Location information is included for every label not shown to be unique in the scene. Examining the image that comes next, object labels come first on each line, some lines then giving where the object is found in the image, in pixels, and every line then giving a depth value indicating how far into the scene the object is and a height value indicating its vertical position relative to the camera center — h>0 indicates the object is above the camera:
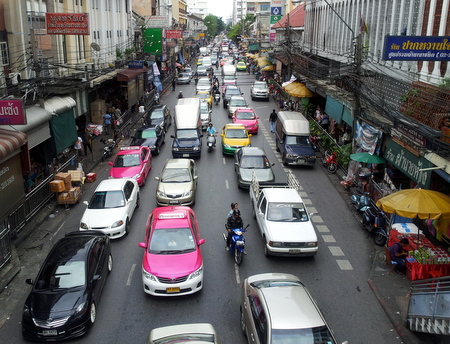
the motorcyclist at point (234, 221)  14.52 -5.68
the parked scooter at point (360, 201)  17.62 -6.17
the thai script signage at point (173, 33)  47.88 +0.71
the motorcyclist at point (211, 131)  28.02 -5.54
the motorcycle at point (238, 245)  13.72 -6.11
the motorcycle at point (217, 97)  45.28 -5.54
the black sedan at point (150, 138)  26.14 -5.69
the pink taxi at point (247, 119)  31.55 -5.42
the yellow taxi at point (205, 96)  40.98 -5.03
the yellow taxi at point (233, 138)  25.94 -5.59
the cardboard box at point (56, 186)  18.61 -5.93
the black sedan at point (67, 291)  10.09 -5.92
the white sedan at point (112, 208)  15.31 -5.91
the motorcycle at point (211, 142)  27.17 -5.98
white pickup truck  13.75 -5.74
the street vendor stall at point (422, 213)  12.36 -4.60
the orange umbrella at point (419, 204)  12.32 -4.40
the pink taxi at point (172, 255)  11.66 -5.74
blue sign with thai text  12.80 -0.14
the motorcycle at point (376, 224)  15.48 -6.28
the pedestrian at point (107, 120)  30.62 -5.42
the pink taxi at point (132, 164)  20.67 -5.81
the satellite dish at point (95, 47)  28.13 -0.50
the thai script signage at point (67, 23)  19.52 +0.64
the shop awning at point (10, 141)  13.78 -3.25
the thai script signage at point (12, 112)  14.17 -2.27
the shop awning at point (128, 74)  32.12 -2.49
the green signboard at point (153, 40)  43.62 -0.05
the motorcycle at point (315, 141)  27.72 -5.99
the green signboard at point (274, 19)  57.37 +2.77
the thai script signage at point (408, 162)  14.42 -4.13
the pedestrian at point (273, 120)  32.09 -5.53
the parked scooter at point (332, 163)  23.62 -6.22
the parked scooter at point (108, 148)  25.72 -6.16
